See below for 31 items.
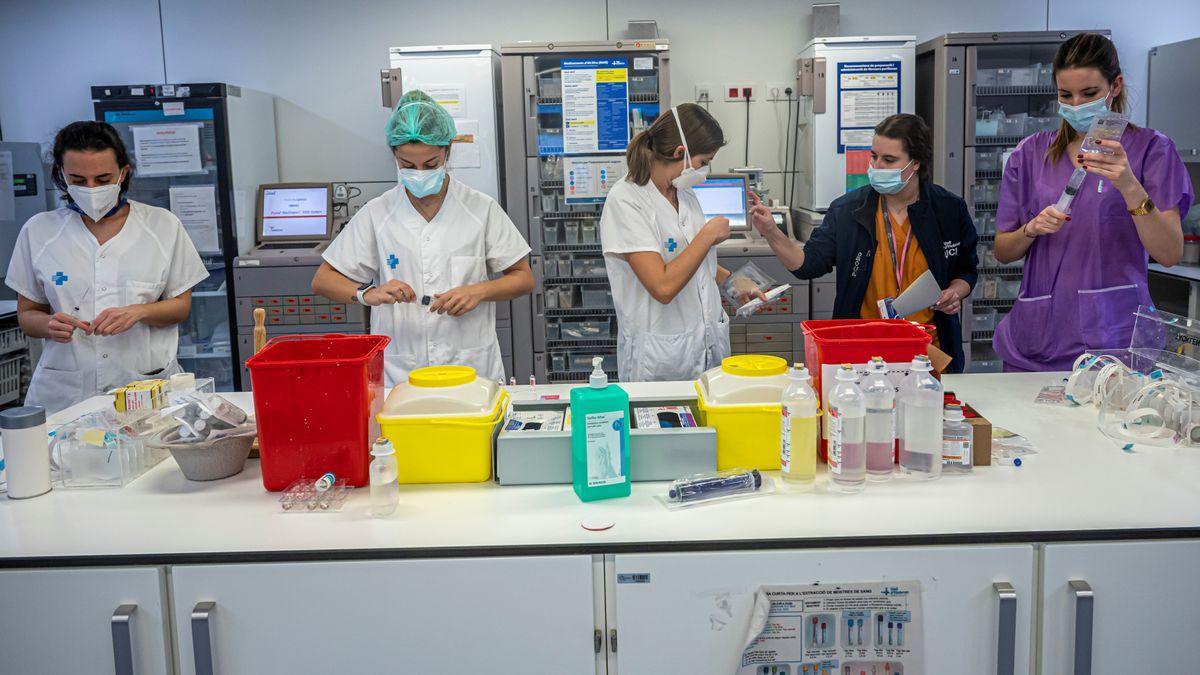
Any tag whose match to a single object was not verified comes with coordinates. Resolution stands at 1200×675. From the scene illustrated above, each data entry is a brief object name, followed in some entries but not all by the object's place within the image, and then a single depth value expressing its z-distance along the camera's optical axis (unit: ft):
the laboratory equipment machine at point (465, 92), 16.43
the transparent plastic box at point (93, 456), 6.97
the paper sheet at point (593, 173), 16.56
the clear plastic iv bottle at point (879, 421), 6.63
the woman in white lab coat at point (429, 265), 9.95
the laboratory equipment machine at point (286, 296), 16.51
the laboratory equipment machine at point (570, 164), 16.38
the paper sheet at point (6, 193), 17.39
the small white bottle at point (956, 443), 6.88
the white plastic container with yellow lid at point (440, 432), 6.84
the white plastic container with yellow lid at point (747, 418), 6.93
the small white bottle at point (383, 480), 6.29
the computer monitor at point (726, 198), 17.30
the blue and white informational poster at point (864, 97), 16.74
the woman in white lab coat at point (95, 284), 10.24
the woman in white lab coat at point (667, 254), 9.87
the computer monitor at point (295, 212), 17.43
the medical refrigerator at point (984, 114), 16.26
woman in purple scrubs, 9.00
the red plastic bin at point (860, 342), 6.97
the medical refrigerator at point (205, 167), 16.46
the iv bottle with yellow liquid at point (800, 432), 6.49
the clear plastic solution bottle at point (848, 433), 6.44
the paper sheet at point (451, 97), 16.47
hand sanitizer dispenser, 6.40
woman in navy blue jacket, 9.94
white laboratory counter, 5.87
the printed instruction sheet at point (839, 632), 5.90
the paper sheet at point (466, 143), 16.58
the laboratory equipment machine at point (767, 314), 16.61
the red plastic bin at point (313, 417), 6.64
